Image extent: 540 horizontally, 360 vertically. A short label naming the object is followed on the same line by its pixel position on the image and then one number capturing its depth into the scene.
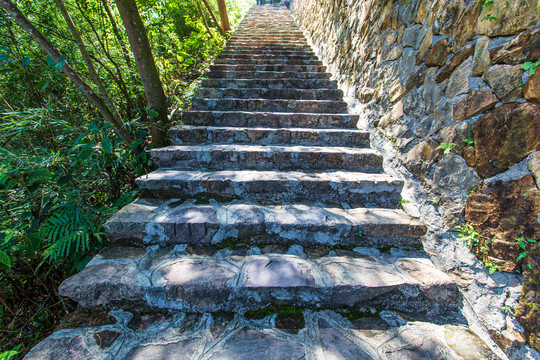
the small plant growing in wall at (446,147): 1.34
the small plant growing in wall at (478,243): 1.12
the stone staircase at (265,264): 0.96
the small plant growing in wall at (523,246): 0.99
